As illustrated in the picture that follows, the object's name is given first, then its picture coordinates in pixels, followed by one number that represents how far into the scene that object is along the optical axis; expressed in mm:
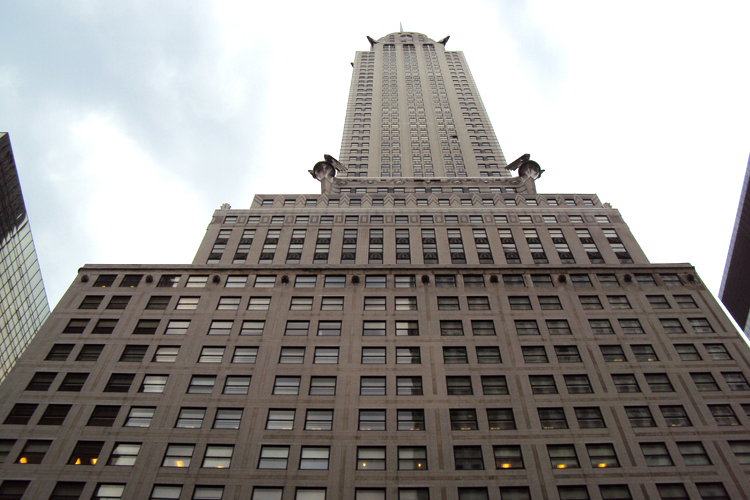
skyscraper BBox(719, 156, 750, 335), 71125
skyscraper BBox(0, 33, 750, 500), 34688
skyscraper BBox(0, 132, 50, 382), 64500
